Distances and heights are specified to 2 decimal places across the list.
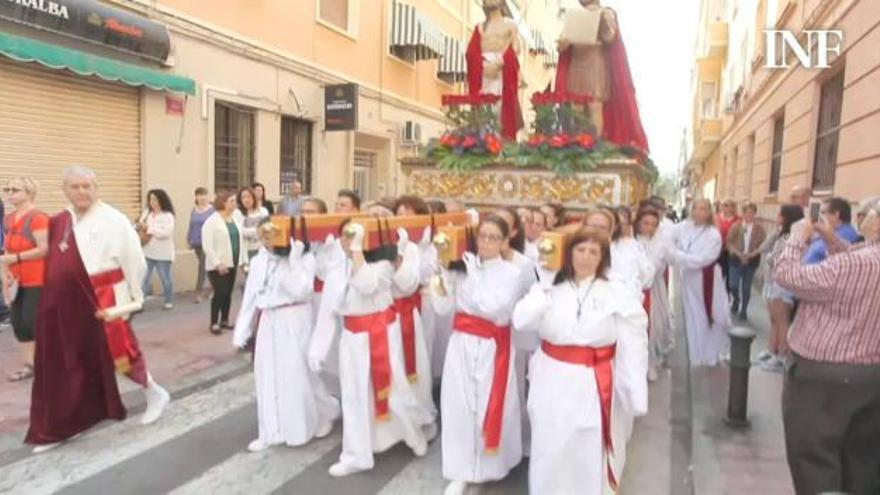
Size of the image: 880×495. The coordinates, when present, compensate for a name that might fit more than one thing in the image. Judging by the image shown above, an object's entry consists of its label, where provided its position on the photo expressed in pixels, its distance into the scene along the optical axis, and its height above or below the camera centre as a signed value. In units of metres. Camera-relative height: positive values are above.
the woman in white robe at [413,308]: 4.20 -0.84
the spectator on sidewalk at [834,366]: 2.80 -0.73
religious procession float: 6.09 +0.59
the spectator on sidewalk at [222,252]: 7.21 -0.81
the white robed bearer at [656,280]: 6.40 -0.87
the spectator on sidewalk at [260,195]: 8.88 -0.19
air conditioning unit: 16.53 +1.35
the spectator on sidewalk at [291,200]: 8.46 -0.25
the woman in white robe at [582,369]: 3.28 -0.90
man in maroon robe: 4.27 -0.91
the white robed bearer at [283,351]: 4.31 -1.13
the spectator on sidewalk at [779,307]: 5.82 -0.98
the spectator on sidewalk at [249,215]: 8.14 -0.44
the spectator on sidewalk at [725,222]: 9.80 -0.39
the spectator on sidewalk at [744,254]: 9.20 -0.78
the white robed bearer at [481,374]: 3.72 -1.07
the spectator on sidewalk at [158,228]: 8.13 -0.63
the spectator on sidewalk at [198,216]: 8.61 -0.49
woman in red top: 4.97 -0.64
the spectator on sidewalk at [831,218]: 3.95 -0.10
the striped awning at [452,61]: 17.77 +3.50
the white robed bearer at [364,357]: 4.00 -1.08
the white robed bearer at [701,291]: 6.58 -0.97
